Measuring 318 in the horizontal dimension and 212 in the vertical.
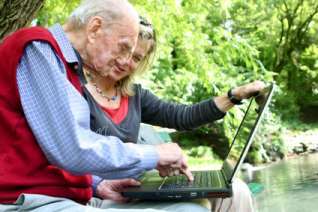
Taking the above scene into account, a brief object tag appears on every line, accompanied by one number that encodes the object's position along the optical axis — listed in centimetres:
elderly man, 165
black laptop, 183
